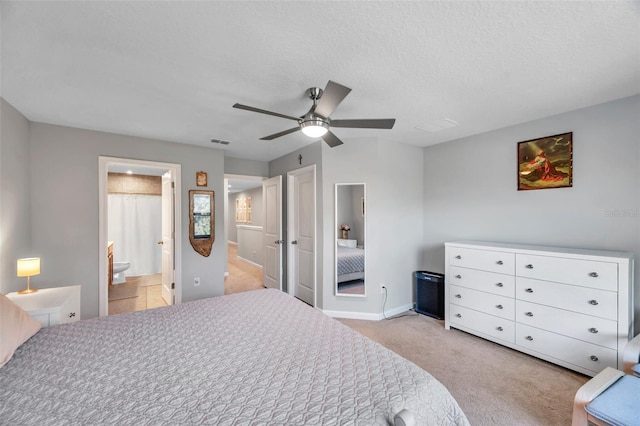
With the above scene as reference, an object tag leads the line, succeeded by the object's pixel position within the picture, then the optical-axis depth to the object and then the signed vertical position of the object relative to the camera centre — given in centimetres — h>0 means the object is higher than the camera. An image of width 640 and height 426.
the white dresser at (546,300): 215 -85
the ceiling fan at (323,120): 180 +73
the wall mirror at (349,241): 365 -39
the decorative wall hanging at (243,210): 807 +11
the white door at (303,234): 400 -34
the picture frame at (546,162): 273 +54
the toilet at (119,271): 518 -114
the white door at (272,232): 468 -36
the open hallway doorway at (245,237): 570 -73
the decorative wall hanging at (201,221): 389 -11
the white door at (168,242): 387 -45
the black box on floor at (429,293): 357 -114
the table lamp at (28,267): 244 -50
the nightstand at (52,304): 204 -74
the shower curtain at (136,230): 580 -38
